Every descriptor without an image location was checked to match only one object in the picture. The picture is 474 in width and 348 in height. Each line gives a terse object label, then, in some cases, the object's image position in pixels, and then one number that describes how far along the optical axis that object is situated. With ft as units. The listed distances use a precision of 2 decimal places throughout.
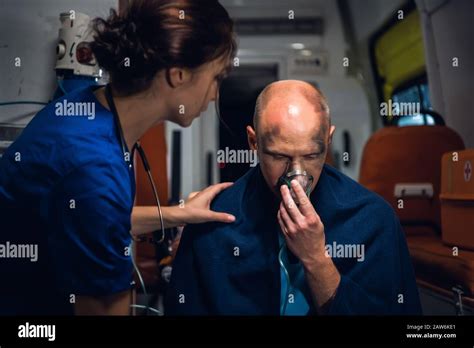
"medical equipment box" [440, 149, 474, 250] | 3.92
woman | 2.76
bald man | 3.15
